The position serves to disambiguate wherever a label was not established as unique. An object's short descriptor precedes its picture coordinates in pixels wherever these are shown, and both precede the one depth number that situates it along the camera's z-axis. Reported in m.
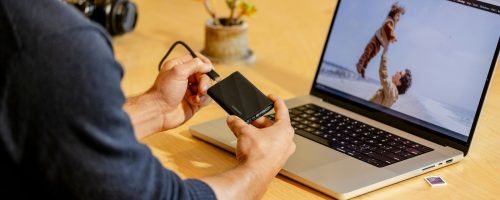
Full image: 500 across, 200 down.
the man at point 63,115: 1.03
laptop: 1.48
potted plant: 1.96
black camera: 2.08
